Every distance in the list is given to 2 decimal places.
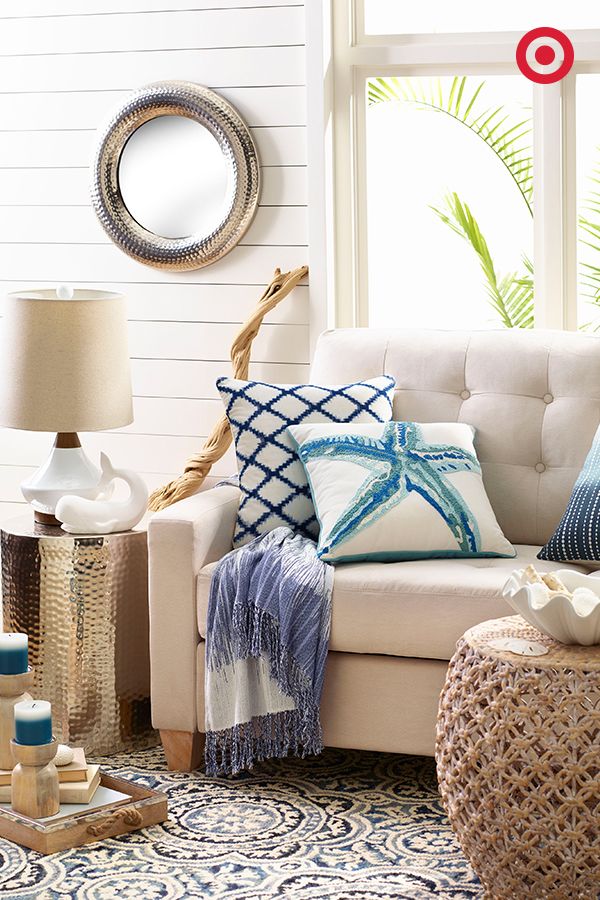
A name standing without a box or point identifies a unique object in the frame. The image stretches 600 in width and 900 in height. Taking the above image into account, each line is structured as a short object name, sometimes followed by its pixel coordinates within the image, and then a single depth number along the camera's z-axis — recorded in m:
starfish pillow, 4.55
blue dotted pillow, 4.53
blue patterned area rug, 3.68
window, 5.80
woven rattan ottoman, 3.20
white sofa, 4.30
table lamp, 4.95
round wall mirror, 5.94
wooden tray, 3.90
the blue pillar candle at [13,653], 4.11
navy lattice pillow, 4.91
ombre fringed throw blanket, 4.37
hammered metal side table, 4.86
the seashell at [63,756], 4.07
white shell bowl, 3.27
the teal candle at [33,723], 3.80
